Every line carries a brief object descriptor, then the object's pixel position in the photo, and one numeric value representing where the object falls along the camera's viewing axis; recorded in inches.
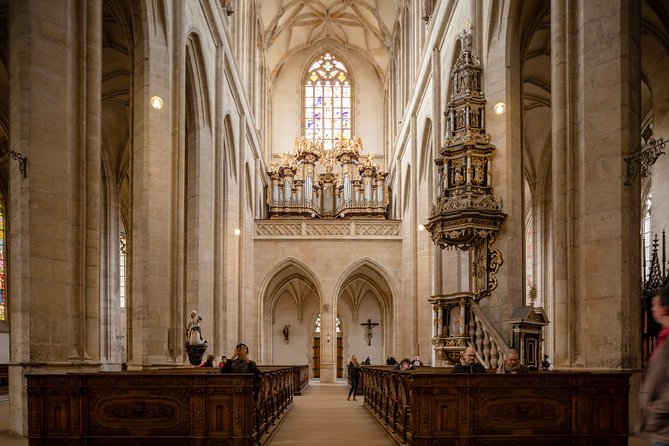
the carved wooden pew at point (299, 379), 879.1
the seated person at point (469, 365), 404.2
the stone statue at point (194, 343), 643.5
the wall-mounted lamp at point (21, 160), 416.8
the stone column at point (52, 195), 413.7
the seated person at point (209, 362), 605.7
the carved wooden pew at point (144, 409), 359.6
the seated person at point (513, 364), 407.2
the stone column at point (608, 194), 416.8
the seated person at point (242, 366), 410.0
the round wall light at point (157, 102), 607.2
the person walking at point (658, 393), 171.0
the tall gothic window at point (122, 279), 1419.2
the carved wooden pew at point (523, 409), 354.9
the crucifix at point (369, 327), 1605.6
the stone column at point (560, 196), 451.8
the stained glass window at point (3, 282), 1020.5
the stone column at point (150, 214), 588.7
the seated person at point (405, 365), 600.9
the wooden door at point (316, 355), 1603.1
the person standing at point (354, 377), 840.9
